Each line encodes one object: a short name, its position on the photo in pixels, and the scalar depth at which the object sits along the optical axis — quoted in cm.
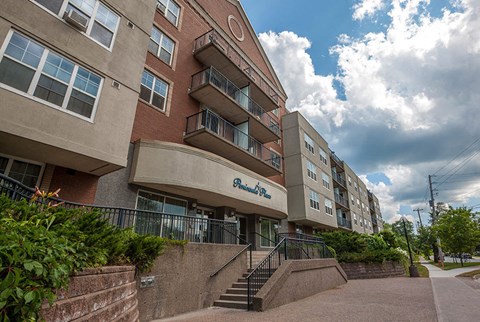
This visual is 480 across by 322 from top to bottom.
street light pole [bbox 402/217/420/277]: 2058
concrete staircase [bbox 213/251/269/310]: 940
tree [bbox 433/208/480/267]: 3259
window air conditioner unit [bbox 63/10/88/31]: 945
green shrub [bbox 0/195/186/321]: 254
